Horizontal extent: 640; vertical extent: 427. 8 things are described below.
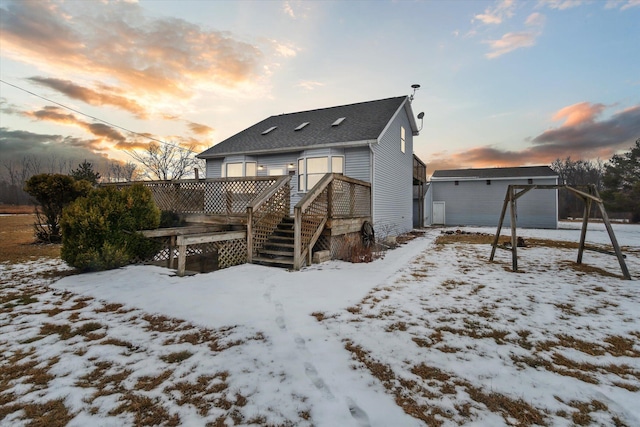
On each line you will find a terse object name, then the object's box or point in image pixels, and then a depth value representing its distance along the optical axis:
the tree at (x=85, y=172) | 17.52
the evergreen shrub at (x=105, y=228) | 5.67
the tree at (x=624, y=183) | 23.67
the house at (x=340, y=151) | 11.63
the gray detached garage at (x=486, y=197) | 19.84
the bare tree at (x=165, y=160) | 25.91
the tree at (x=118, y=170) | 38.84
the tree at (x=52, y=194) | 10.47
